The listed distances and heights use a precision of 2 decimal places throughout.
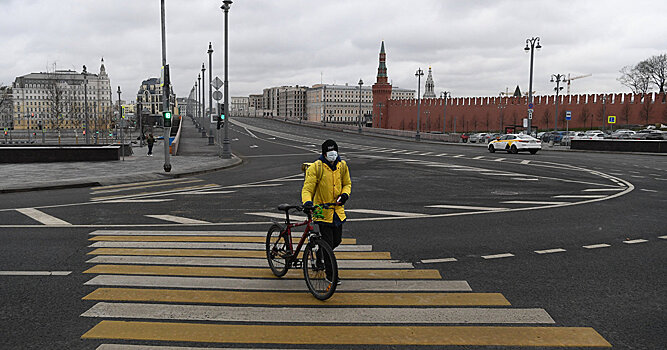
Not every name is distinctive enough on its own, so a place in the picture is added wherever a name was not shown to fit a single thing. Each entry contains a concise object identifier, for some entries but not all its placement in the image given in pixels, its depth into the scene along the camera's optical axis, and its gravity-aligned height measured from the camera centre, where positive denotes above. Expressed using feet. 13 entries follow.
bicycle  18.43 -4.96
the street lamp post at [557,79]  199.93 +22.21
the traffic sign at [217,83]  101.89 +9.87
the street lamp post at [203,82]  231.01 +22.86
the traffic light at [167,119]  70.85 +1.71
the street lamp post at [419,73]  218.18 +26.47
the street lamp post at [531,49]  149.38 +25.35
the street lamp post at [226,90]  89.76 +7.92
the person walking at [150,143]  102.50 -2.49
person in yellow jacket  19.77 -2.18
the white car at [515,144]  115.03 -2.51
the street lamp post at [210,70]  135.76 +17.22
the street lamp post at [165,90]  70.18 +6.00
